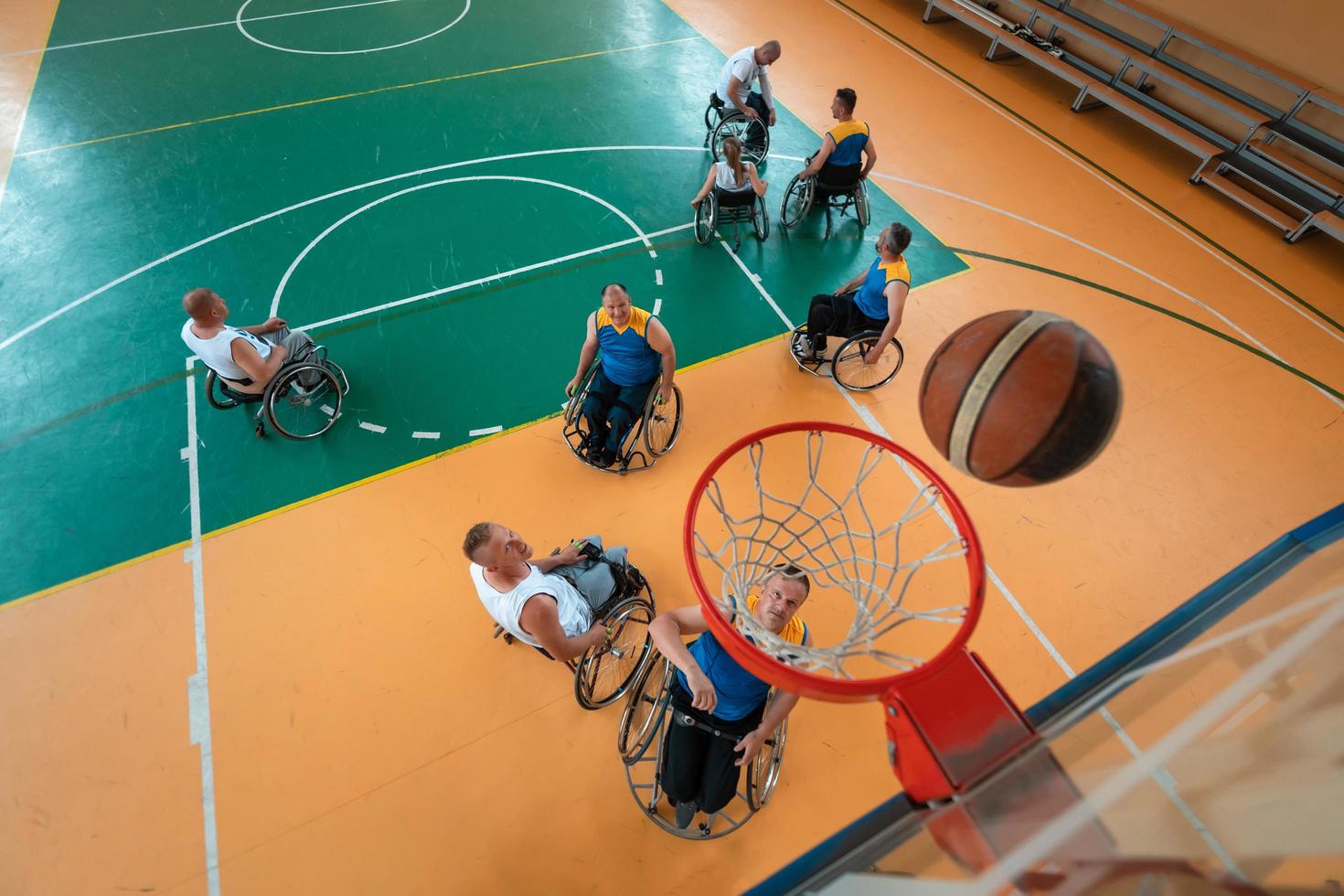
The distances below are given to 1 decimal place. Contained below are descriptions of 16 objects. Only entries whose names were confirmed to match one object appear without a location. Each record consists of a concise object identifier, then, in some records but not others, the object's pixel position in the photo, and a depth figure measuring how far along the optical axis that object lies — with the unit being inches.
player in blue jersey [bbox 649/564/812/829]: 110.7
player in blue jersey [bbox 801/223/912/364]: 176.7
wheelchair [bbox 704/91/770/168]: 264.2
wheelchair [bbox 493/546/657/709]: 132.5
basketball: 77.5
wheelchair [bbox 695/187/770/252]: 230.1
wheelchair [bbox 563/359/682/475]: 170.9
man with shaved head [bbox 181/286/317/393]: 154.9
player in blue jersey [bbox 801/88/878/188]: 223.1
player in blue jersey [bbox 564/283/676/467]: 161.3
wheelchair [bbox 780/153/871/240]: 233.9
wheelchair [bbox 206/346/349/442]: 178.1
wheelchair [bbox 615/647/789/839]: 121.2
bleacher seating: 264.7
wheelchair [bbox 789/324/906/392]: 201.8
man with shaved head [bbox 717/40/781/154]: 252.4
